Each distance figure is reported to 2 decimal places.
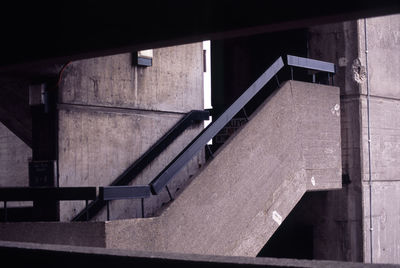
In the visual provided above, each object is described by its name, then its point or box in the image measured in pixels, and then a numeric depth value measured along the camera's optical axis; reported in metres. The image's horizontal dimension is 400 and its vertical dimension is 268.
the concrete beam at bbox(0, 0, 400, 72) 3.93
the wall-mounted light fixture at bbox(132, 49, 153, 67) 8.60
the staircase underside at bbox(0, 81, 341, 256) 6.57
